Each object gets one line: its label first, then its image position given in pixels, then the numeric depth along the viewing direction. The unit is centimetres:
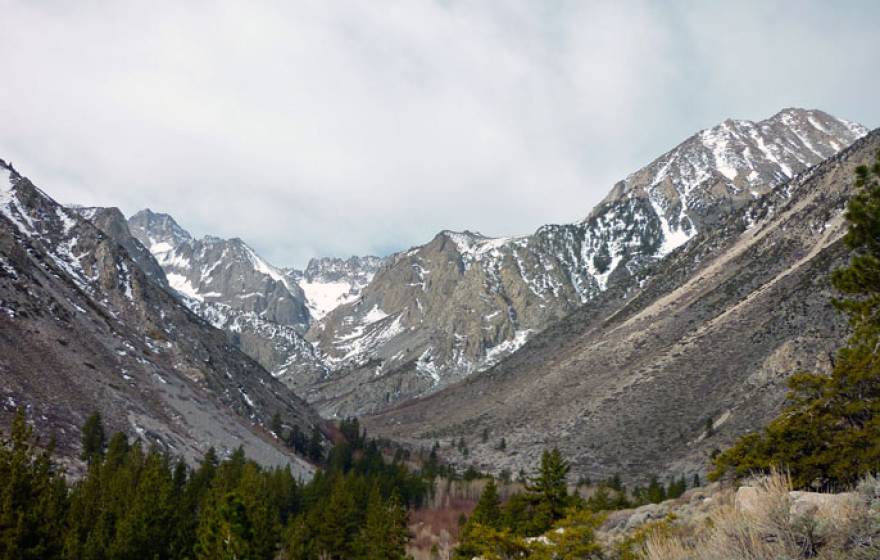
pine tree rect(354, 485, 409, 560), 3891
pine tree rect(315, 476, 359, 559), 4678
